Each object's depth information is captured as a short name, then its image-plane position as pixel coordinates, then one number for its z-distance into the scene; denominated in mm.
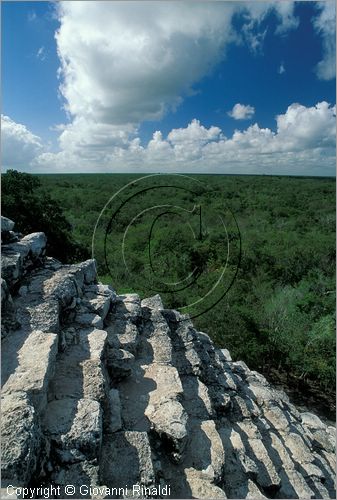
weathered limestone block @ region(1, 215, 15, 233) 7348
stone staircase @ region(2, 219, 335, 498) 4199
